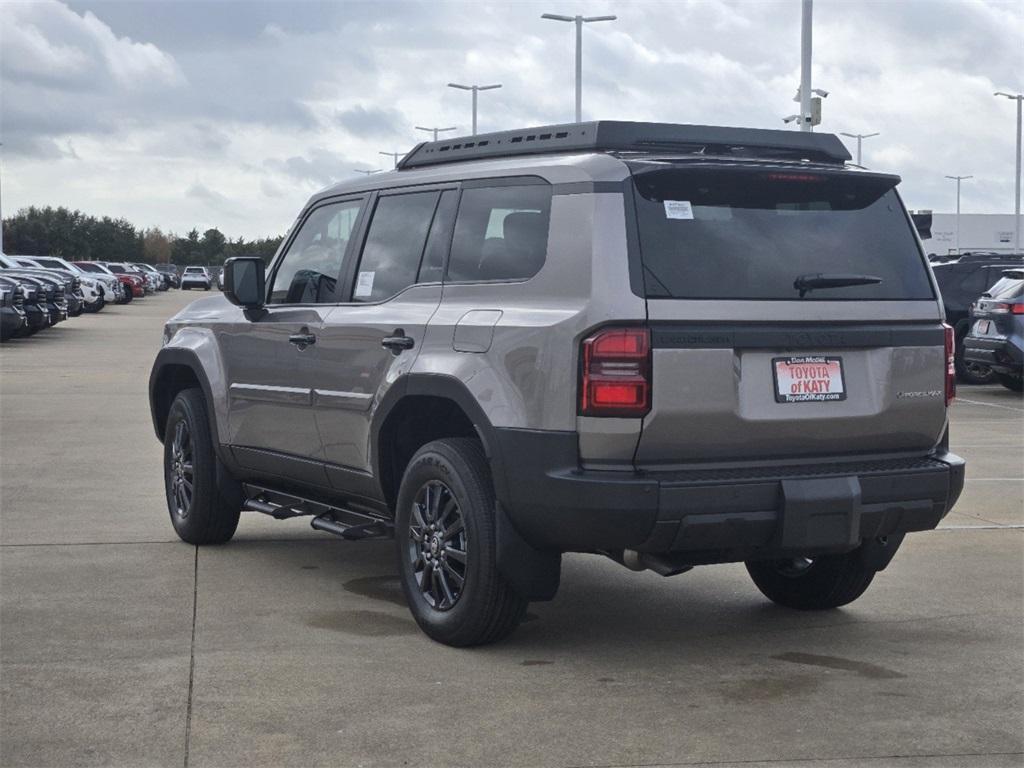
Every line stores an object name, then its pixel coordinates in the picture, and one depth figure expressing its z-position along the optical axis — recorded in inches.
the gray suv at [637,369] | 219.9
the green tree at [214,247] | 5654.5
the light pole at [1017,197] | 2701.8
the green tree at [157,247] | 5924.7
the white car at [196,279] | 3868.1
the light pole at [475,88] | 2549.2
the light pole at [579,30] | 1888.5
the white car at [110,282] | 2227.1
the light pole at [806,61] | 1171.3
